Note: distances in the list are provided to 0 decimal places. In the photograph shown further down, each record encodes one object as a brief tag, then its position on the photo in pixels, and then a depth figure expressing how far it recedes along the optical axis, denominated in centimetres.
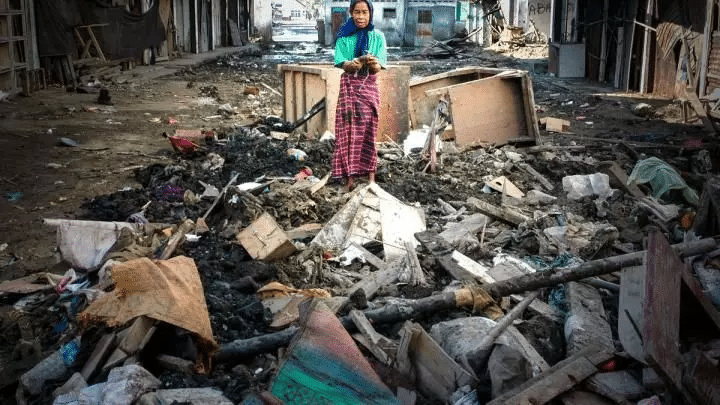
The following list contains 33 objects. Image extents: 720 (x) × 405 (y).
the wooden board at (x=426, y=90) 982
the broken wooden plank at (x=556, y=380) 289
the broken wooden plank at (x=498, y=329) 331
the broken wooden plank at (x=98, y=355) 333
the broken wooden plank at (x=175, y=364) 336
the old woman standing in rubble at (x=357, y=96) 669
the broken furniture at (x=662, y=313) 280
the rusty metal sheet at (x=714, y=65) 1243
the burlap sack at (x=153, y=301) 340
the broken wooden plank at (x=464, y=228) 543
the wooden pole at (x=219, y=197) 612
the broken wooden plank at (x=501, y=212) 595
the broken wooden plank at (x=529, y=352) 337
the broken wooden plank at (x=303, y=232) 562
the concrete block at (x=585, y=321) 358
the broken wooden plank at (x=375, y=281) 451
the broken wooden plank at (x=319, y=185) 660
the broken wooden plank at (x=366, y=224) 552
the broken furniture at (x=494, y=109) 883
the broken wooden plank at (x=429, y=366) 317
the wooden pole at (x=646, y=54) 1599
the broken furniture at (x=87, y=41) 1719
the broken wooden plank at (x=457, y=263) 455
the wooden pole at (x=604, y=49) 1888
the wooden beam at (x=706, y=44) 1273
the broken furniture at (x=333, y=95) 891
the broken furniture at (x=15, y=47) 1362
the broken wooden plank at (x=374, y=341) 335
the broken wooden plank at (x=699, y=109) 993
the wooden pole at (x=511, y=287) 386
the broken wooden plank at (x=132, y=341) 332
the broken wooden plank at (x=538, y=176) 733
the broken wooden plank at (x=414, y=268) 467
